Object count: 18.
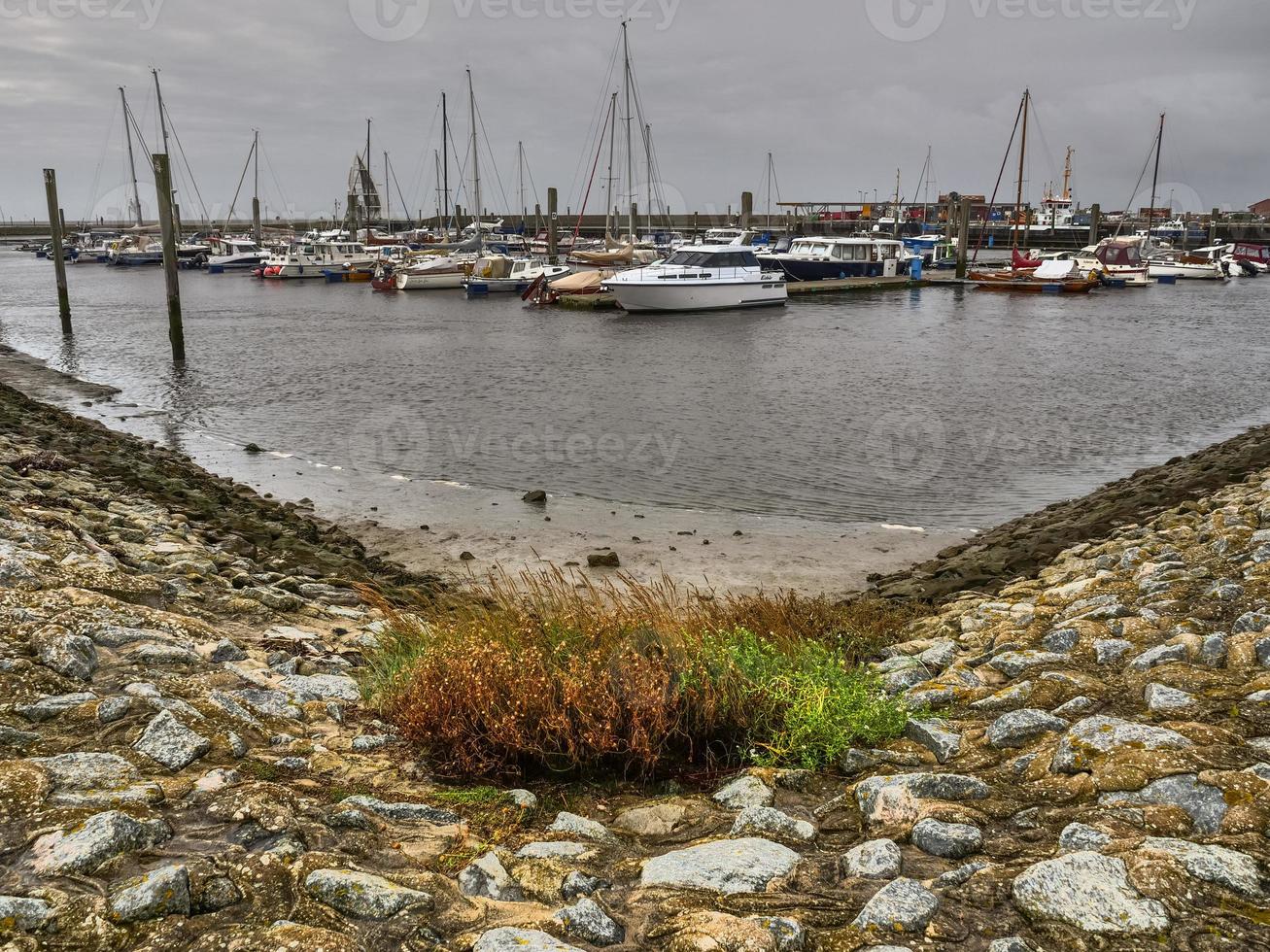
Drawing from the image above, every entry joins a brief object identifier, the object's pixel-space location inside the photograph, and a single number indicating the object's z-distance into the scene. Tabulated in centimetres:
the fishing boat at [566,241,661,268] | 7119
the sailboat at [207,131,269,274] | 8206
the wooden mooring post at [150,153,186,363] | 2708
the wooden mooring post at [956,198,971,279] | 6438
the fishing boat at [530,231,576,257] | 8331
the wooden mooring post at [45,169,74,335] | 3409
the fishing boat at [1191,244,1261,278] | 7850
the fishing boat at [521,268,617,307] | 5122
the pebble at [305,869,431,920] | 305
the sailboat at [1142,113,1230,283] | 7281
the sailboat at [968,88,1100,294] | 5997
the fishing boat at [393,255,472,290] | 6119
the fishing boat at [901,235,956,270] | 8175
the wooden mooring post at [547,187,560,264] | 7056
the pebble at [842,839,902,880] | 336
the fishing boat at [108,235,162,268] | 9225
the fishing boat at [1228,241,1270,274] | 8575
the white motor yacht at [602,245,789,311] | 4431
